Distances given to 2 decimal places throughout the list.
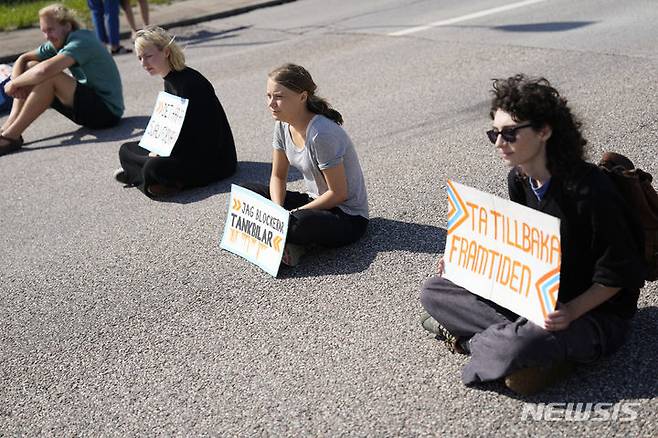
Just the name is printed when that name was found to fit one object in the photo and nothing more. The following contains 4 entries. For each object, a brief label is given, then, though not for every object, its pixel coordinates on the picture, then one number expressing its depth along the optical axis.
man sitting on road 8.88
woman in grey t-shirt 5.34
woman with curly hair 3.65
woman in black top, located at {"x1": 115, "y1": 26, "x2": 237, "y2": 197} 6.97
